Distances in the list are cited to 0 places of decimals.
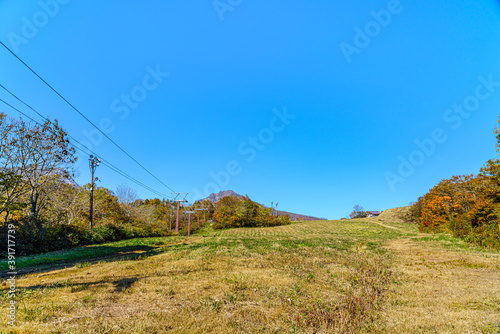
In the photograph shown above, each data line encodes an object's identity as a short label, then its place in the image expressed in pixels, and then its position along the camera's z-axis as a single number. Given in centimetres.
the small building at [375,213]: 14748
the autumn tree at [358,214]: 12500
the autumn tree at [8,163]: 2292
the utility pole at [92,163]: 3635
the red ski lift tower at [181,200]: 5927
